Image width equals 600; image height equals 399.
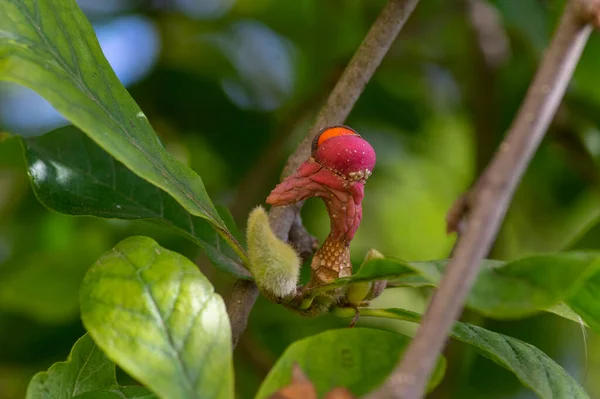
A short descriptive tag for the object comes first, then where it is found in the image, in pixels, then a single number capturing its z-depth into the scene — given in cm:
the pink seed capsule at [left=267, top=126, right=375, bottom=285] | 98
